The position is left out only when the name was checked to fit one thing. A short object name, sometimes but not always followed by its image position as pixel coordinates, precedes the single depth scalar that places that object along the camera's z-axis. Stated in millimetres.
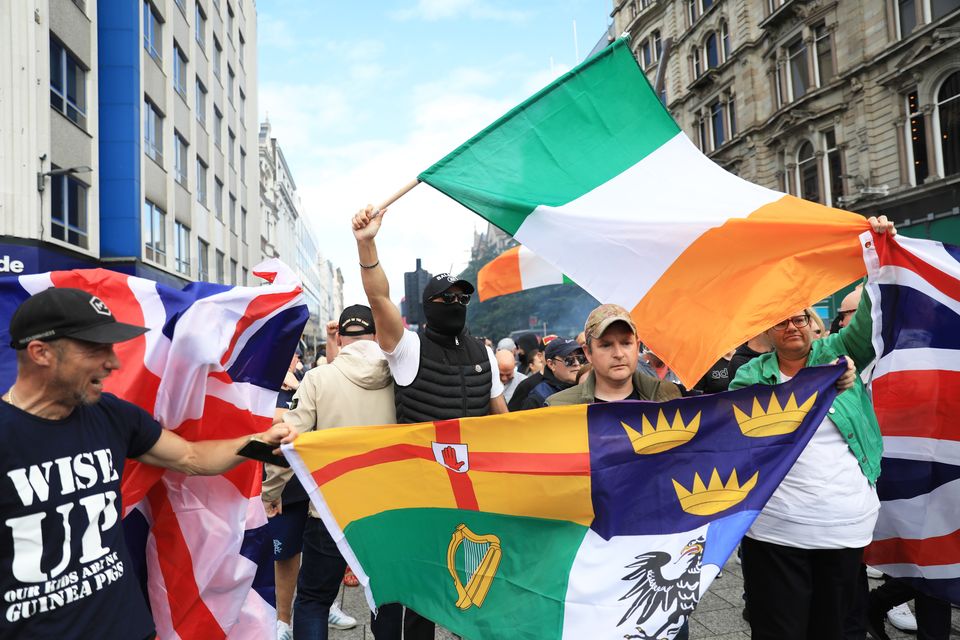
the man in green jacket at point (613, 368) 2908
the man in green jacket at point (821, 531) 2738
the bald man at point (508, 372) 6020
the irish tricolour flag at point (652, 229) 2590
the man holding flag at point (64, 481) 1854
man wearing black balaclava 2859
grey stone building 17031
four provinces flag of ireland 2590
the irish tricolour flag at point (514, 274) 7465
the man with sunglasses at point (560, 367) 4961
